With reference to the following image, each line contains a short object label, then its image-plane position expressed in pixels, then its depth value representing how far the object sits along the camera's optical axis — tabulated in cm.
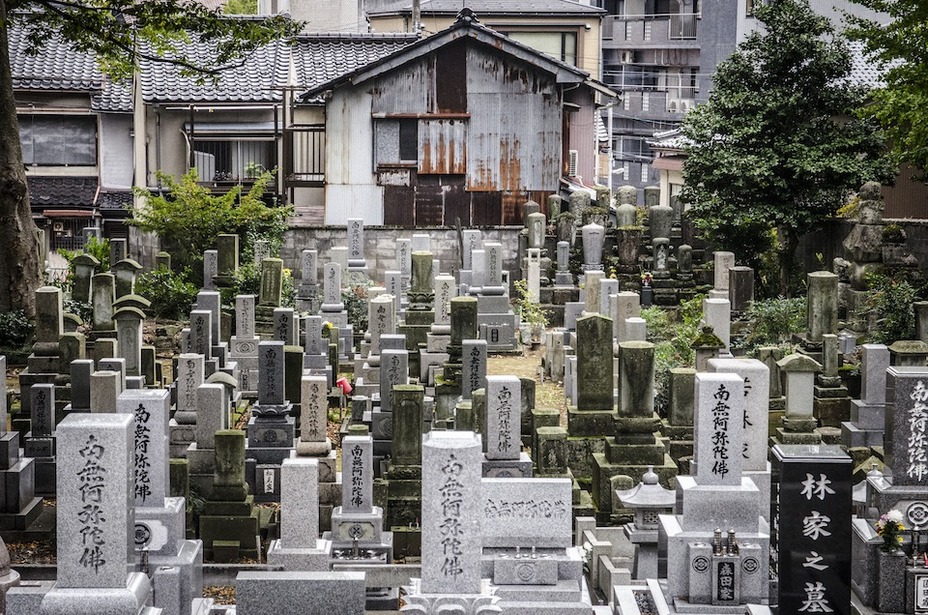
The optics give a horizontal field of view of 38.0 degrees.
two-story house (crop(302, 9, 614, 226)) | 3123
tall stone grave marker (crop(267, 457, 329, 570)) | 1324
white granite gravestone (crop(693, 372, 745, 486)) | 1205
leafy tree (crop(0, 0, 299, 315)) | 2247
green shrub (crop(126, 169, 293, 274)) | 2683
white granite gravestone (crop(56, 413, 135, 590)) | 1012
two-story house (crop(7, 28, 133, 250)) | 3122
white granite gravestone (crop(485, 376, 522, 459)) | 1499
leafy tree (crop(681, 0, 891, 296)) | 2642
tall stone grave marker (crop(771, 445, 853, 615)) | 1105
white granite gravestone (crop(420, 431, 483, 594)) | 1052
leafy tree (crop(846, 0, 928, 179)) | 2077
